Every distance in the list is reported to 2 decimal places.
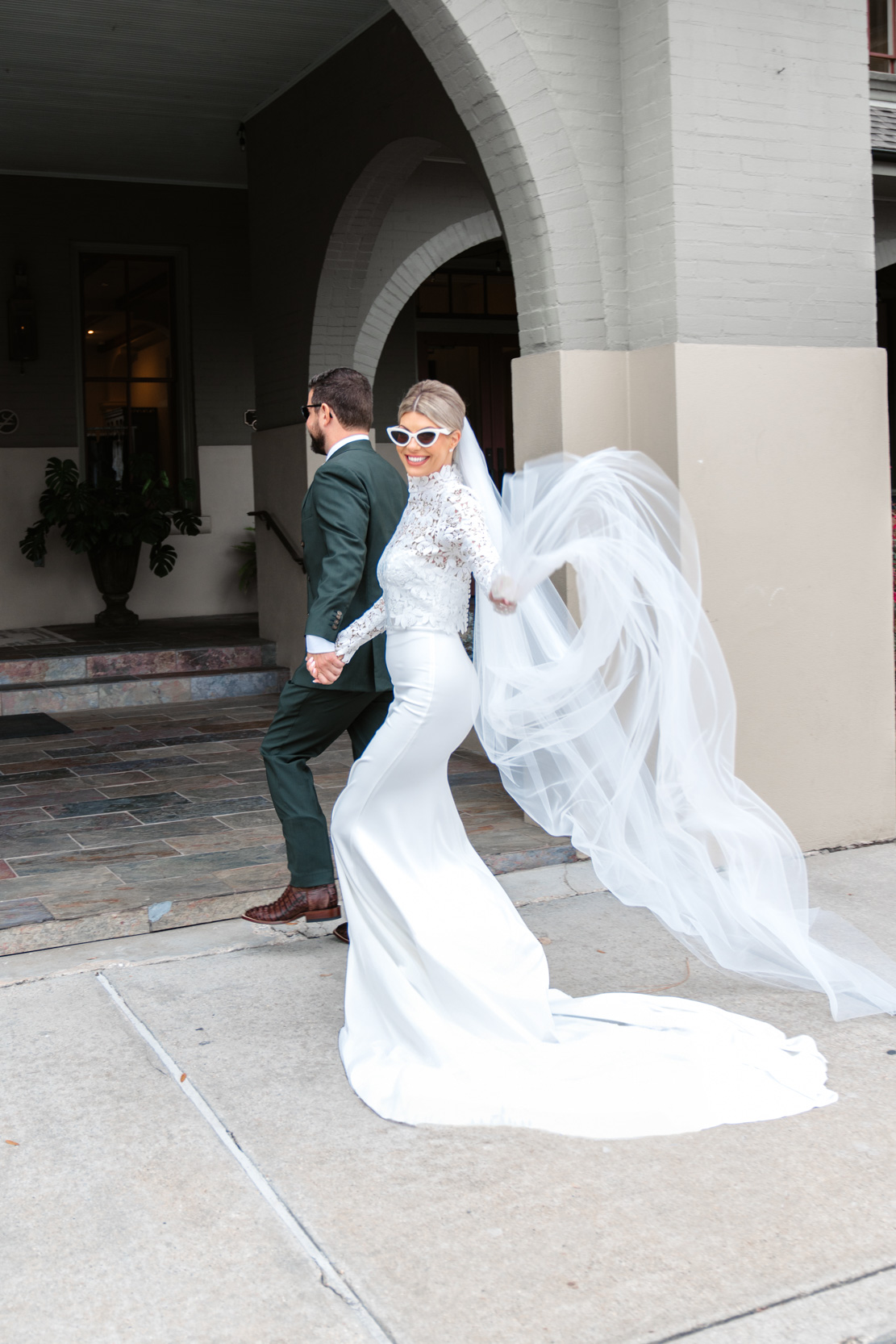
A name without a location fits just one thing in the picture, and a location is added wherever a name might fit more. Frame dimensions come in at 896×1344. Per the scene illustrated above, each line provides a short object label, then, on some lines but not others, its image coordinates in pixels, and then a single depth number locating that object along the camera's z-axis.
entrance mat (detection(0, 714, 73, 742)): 8.28
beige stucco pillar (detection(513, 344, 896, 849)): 5.48
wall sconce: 11.23
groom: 4.05
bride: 3.32
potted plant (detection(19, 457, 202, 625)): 10.85
